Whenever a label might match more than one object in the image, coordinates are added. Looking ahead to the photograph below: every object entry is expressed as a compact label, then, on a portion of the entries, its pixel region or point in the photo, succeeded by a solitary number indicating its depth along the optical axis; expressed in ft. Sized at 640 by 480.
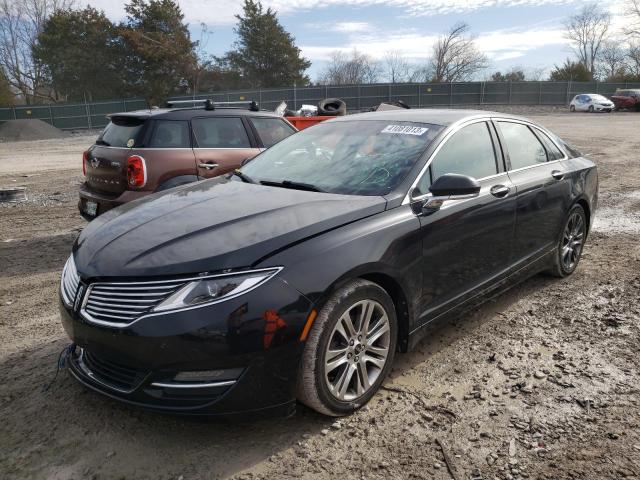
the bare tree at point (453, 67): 219.00
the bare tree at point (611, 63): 213.87
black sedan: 8.00
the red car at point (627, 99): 122.52
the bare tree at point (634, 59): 198.41
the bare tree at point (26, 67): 175.22
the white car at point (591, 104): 122.83
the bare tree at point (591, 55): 241.14
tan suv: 18.93
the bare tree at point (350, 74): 222.69
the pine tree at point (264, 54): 170.81
